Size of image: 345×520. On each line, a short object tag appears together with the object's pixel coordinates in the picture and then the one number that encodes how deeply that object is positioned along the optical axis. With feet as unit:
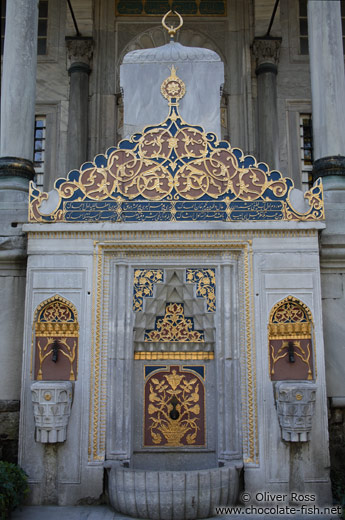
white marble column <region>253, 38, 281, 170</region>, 43.45
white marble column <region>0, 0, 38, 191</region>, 27.71
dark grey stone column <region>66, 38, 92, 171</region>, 43.55
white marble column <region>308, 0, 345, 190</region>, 27.86
